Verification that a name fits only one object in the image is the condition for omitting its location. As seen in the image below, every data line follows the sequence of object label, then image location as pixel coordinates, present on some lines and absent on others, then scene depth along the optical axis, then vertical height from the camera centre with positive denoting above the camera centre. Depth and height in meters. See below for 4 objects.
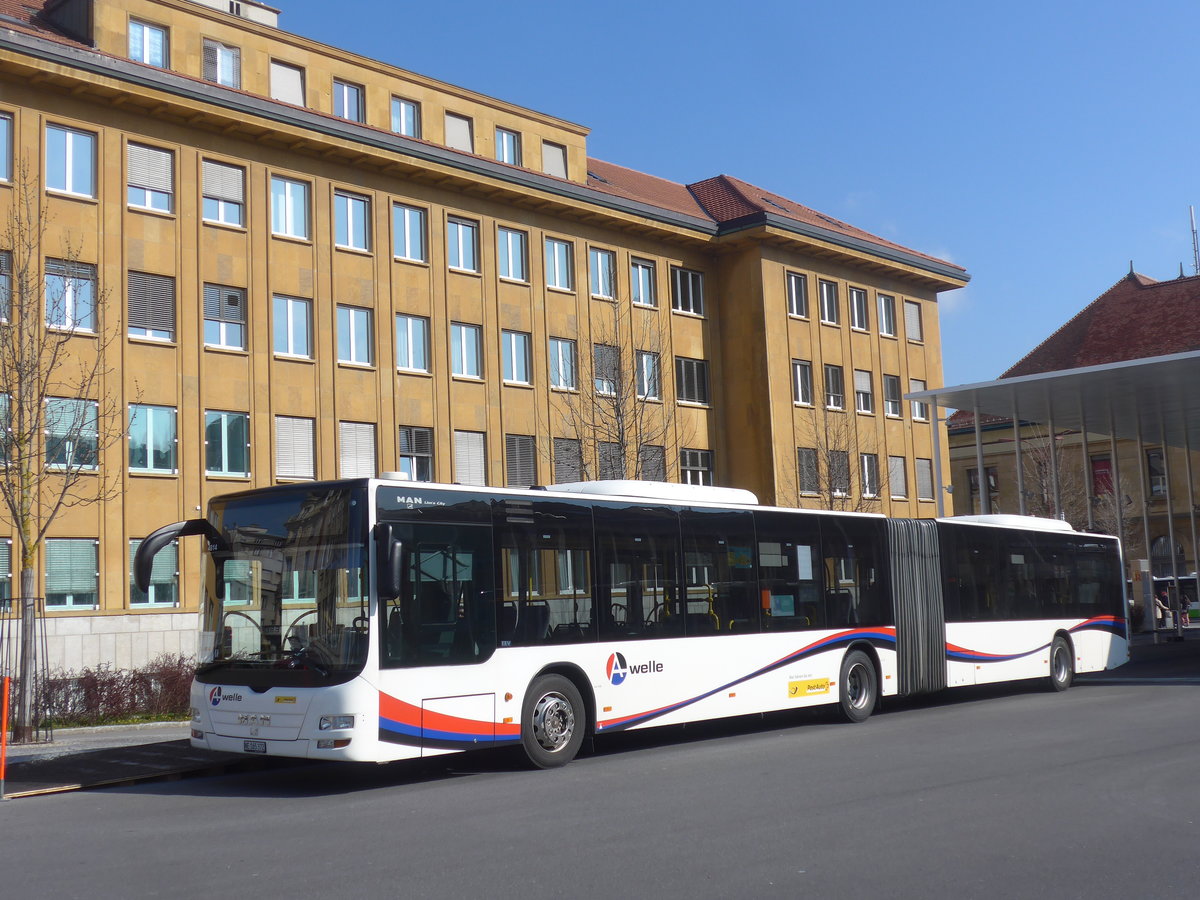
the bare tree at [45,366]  19.33 +4.40
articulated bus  12.13 -0.17
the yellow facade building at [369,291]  27.94 +7.92
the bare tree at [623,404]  34.88 +5.20
